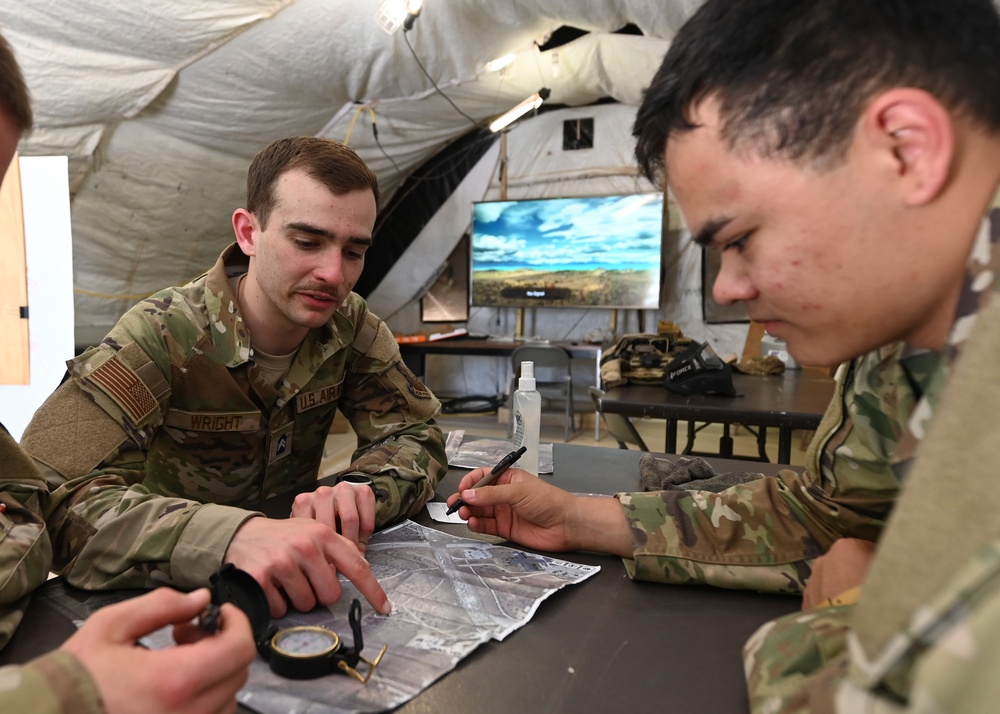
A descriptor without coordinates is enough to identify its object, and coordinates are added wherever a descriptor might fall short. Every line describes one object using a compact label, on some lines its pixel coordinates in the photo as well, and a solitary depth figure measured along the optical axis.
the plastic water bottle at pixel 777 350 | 3.38
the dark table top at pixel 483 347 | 4.88
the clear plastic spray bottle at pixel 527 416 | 1.15
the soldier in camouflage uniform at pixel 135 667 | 0.42
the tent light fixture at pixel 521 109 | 4.86
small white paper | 1.05
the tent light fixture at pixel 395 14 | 3.53
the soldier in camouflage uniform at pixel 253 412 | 0.79
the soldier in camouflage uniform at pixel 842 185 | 0.52
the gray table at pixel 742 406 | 1.90
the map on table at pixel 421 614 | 0.54
